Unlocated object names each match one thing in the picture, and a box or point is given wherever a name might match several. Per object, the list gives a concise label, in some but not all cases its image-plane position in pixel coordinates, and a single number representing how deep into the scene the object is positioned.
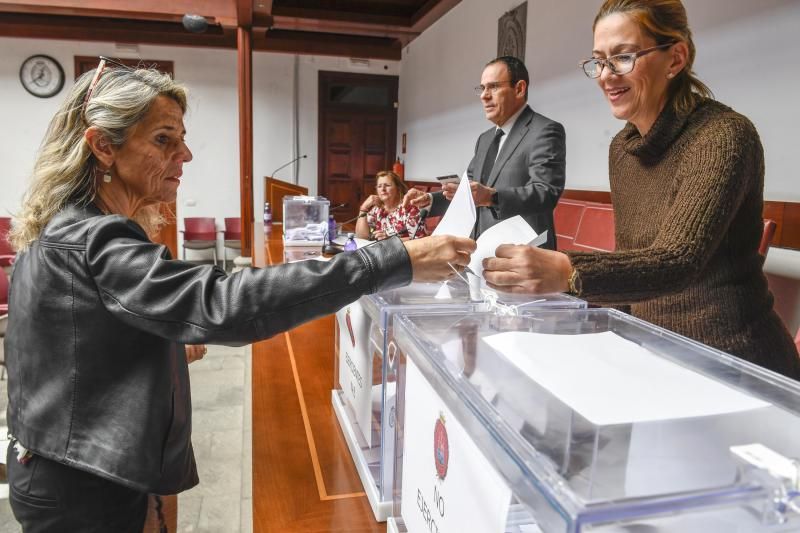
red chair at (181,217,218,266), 7.89
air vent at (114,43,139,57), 7.63
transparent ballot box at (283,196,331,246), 3.45
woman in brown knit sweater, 0.86
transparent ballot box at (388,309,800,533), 0.38
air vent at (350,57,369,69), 8.33
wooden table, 0.85
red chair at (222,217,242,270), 8.06
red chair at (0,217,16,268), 4.50
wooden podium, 5.71
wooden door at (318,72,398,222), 8.32
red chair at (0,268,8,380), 2.96
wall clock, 7.43
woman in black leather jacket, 0.71
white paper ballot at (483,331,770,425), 0.51
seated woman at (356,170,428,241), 3.52
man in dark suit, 1.92
